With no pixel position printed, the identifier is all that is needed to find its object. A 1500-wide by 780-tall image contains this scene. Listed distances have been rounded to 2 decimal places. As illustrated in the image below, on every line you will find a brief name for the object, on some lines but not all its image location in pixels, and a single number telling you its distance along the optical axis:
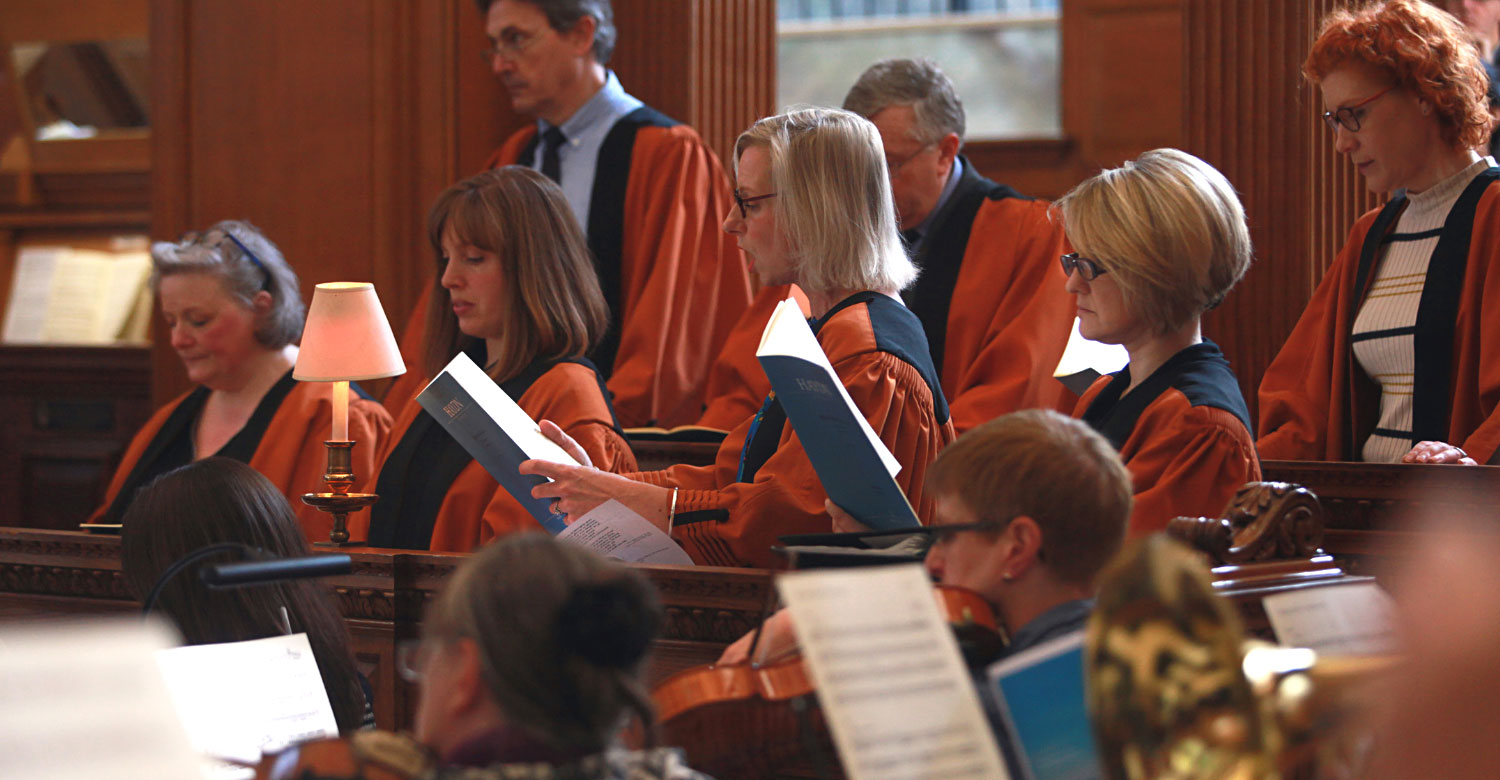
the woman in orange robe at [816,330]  5.23
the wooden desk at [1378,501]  5.32
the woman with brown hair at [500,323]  6.57
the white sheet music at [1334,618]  3.63
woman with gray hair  8.09
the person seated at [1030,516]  3.67
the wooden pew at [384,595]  4.92
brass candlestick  6.31
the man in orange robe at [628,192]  9.02
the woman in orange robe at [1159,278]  4.98
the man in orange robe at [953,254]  8.07
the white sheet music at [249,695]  4.01
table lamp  6.70
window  17.22
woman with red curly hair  6.30
